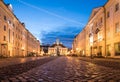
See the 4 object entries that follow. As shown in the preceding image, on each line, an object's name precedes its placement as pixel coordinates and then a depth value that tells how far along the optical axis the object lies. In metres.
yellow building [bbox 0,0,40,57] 18.37
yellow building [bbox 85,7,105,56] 17.29
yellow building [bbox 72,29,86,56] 31.44
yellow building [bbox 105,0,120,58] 13.16
